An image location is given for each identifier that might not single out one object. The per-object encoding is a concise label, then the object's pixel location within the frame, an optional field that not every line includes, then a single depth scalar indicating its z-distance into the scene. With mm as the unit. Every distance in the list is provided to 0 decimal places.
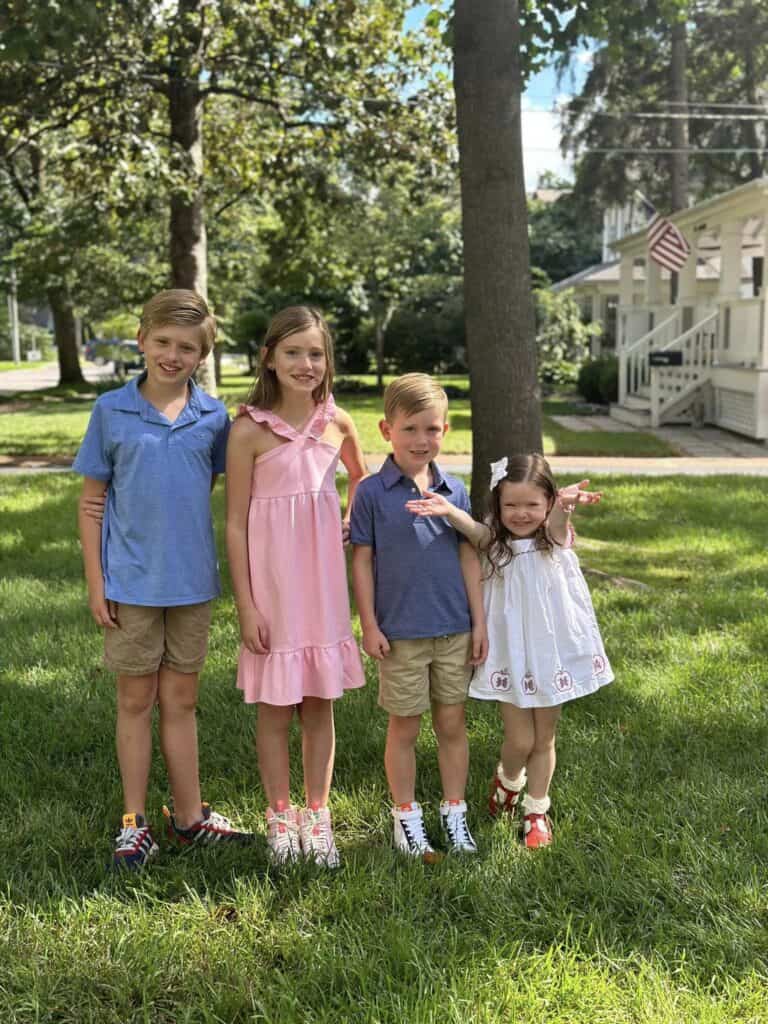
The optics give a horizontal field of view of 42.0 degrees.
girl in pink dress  2846
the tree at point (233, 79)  11492
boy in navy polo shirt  2906
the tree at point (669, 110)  26203
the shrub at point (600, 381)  21016
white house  14555
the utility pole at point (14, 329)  53094
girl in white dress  2971
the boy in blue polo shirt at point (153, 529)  2830
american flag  16625
